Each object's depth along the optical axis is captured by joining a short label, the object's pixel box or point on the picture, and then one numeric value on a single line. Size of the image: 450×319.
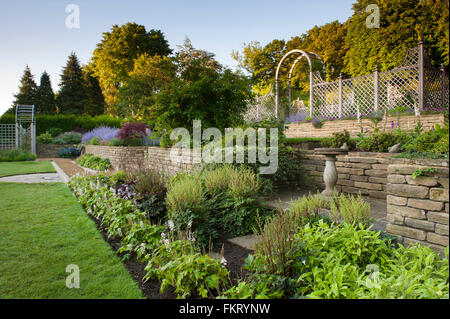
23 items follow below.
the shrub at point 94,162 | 9.29
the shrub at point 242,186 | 3.38
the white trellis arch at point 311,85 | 10.97
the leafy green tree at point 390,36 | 9.69
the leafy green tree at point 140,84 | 13.74
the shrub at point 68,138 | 16.44
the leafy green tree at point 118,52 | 20.92
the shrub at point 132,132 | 10.09
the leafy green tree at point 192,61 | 7.99
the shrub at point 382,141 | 4.19
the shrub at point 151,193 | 3.47
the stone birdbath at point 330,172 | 3.63
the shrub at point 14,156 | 12.35
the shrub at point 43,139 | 16.19
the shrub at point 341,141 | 4.74
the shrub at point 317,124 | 9.15
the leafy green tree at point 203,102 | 6.76
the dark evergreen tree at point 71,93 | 27.20
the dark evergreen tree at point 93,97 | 27.70
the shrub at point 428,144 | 2.12
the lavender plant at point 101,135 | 12.43
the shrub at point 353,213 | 2.46
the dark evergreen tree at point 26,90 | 28.39
